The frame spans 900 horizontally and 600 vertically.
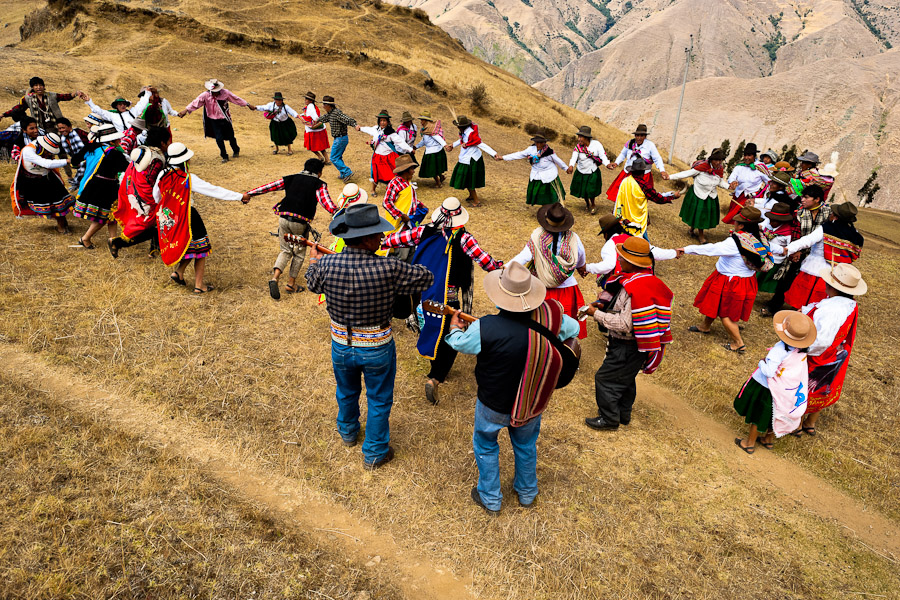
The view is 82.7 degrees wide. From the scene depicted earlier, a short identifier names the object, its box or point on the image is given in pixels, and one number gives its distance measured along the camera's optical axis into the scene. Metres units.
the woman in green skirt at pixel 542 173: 9.33
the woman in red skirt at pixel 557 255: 4.89
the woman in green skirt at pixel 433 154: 10.59
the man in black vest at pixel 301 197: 6.08
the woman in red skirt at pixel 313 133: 11.23
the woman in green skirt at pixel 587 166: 9.84
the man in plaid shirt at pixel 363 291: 3.55
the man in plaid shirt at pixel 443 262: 4.81
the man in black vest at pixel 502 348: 3.20
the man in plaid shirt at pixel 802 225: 6.67
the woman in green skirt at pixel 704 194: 9.59
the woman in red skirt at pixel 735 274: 5.98
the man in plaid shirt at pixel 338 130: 10.61
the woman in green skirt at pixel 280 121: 11.68
